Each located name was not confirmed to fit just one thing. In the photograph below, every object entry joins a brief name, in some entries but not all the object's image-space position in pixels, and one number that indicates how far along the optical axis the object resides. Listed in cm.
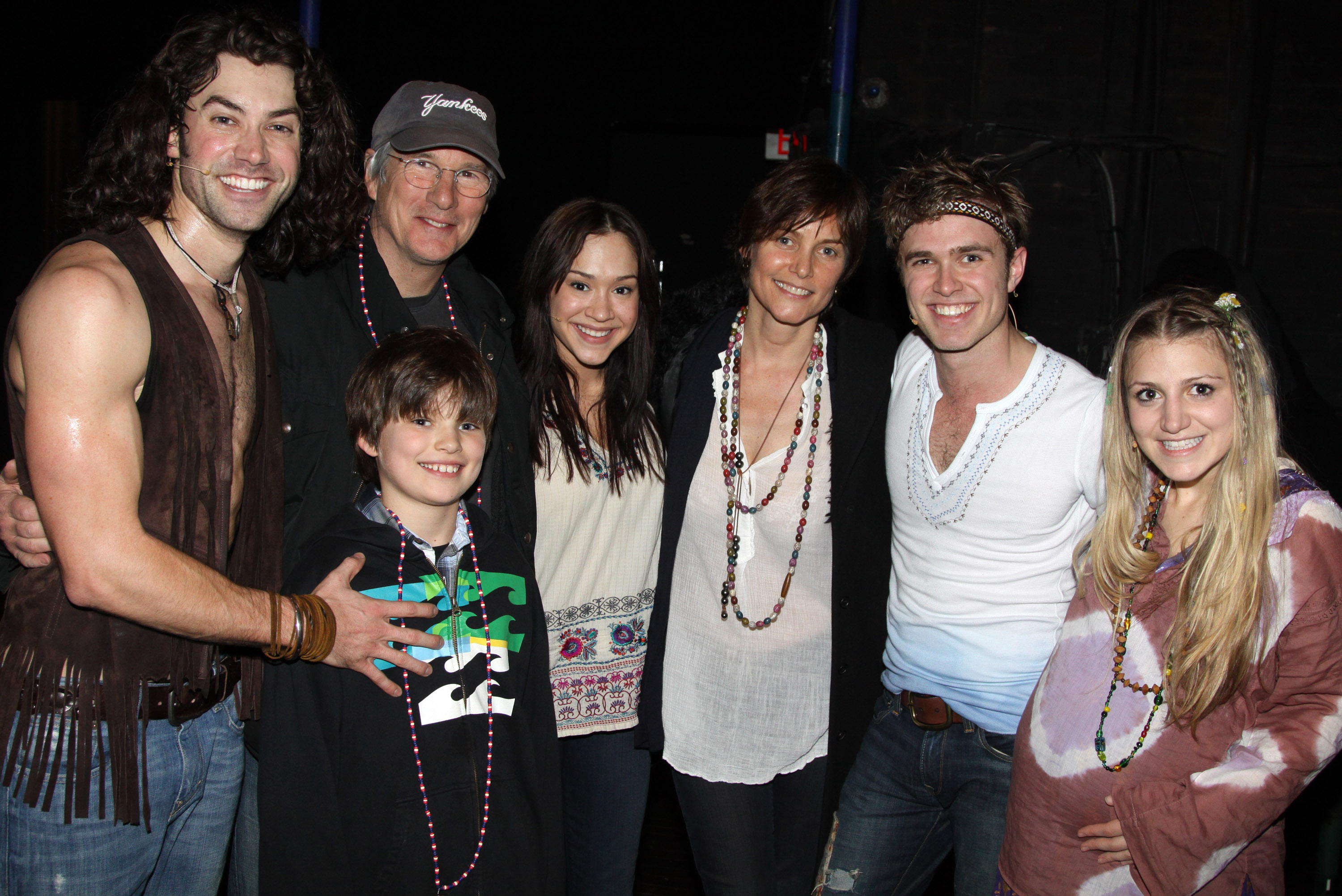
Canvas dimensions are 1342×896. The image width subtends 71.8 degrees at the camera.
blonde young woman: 157
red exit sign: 549
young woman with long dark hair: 229
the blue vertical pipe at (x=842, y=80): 327
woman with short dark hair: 230
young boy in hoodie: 175
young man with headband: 204
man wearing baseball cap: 211
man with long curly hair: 153
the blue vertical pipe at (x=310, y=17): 305
